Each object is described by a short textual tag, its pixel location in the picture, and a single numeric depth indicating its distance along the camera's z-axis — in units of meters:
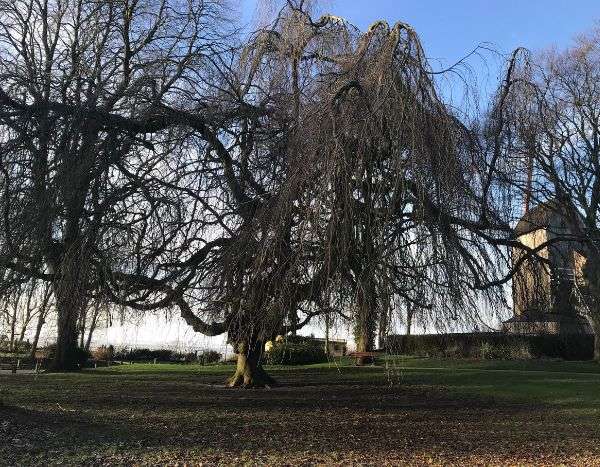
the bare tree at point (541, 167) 8.72
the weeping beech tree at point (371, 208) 6.69
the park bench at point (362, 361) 23.07
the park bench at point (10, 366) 23.65
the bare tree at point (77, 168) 7.95
